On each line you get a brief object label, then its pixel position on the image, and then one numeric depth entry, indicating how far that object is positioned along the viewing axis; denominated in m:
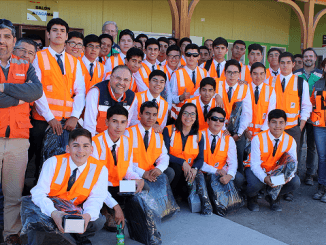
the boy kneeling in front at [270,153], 4.60
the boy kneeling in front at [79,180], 3.09
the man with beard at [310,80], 5.76
